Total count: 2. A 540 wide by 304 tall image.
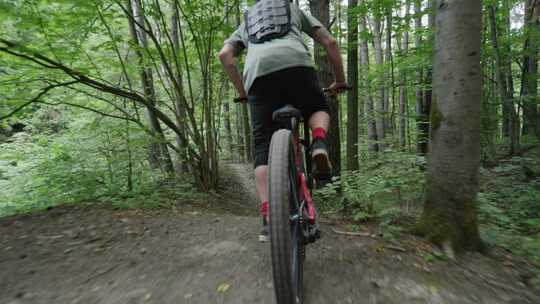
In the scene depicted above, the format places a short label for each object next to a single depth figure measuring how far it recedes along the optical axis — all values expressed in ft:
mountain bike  3.94
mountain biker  5.91
